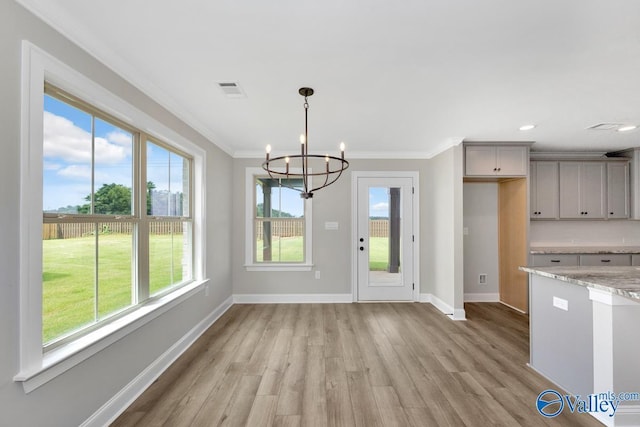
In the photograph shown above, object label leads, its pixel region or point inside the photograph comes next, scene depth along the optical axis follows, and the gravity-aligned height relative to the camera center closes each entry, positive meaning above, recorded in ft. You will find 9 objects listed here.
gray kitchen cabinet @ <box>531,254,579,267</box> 13.20 -2.10
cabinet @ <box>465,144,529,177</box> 12.84 +2.54
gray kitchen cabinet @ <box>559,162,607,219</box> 14.05 +1.41
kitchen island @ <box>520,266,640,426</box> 6.07 -2.79
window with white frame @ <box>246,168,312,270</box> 14.93 -0.45
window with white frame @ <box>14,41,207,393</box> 4.57 -0.06
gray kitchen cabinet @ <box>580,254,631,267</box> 13.24 -2.11
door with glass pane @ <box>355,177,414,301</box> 15.01 -1.37
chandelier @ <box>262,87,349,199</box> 14.61 +2.57
